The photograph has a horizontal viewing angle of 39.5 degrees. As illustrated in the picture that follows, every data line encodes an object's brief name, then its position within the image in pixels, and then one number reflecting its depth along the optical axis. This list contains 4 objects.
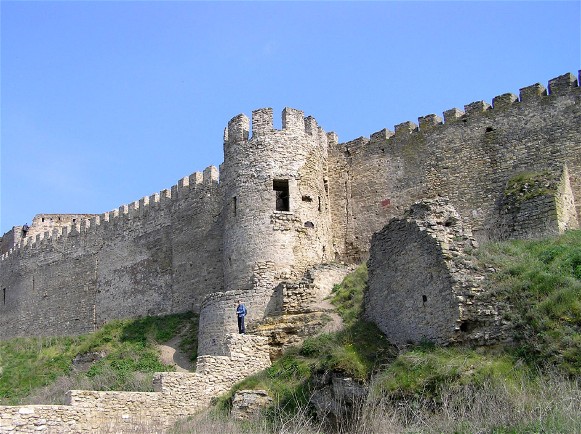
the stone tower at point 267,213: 26.06
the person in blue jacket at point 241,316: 24.88
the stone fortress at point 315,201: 25.34
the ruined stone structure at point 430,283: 16.33
